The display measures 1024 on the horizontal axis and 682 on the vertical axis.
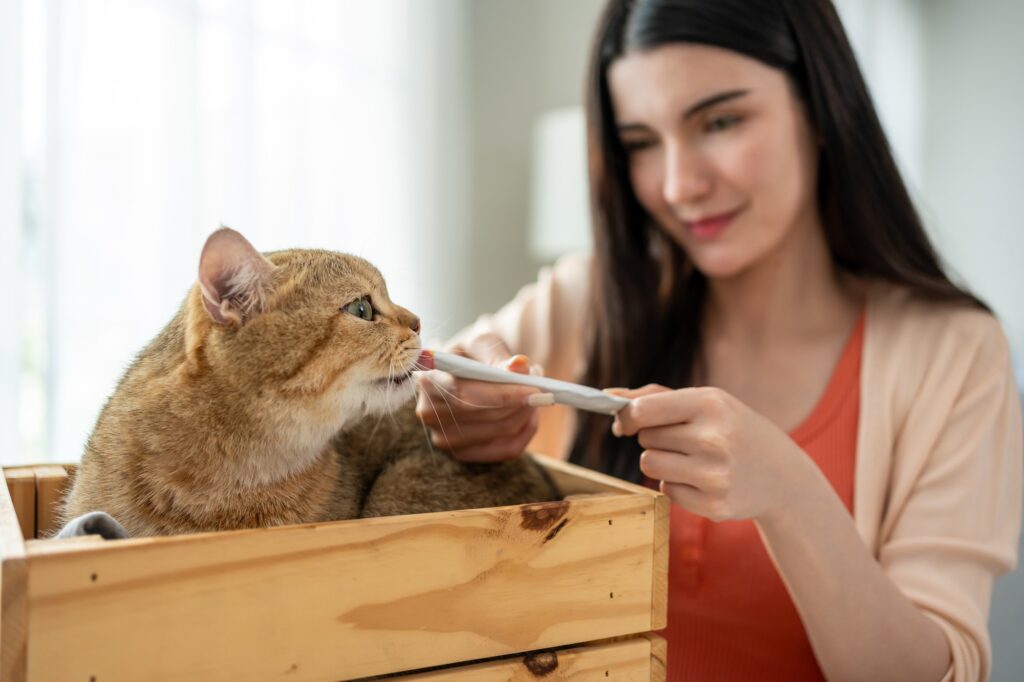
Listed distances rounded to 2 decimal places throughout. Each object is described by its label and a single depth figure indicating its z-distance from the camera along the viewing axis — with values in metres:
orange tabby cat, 0.68
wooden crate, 0.50
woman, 0.87
